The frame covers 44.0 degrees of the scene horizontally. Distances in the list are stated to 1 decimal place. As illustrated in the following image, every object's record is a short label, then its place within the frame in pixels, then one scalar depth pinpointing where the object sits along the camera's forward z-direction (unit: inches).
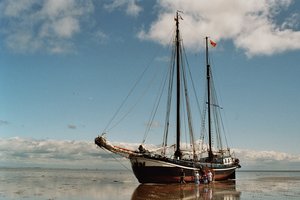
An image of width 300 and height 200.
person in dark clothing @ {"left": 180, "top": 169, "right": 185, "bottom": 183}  1646.8
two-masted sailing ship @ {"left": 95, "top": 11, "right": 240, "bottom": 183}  1576.0
